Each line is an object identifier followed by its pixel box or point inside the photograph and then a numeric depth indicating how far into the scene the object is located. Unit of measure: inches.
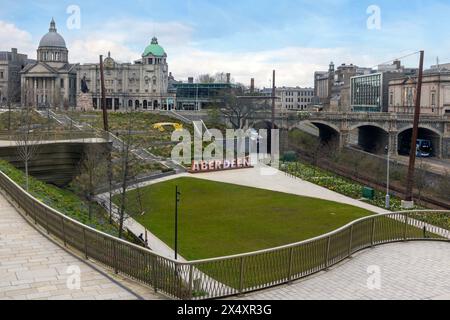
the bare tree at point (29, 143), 1142.8
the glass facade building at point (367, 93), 4116.6
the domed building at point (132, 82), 4402.1
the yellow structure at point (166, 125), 2674.7
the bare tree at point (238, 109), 3009.4
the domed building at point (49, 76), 4562.0
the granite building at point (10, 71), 5007.4
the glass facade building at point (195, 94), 4291.1
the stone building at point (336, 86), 5211.6
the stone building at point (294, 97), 6958.7
